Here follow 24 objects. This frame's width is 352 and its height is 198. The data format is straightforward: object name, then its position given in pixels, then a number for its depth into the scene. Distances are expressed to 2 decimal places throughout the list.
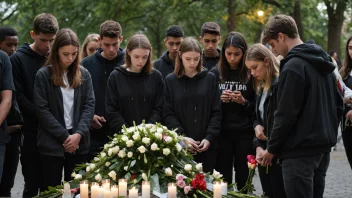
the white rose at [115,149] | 8.67
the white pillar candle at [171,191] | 7.86
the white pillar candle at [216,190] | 8.06
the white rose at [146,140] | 8.56
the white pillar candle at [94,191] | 7.83
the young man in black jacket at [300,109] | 7.84
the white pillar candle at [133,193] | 7.74
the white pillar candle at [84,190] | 8.00
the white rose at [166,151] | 8.59
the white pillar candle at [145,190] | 7.78
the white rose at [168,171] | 8.52
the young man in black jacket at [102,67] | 11.34
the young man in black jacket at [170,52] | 12.30
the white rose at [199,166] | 8.87
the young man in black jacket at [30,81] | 10.49
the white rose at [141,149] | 8.48
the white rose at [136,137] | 8.65
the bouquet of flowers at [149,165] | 8.49
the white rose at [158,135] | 8.68
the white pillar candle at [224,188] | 8.59
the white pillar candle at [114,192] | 7.92
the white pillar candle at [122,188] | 8.04
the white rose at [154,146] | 8.55
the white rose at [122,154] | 8.61
